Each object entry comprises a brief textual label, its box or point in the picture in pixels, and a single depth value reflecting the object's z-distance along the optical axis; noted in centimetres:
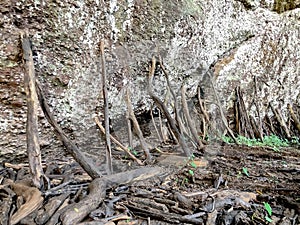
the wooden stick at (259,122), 688
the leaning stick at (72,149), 259
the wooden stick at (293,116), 825
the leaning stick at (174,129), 389
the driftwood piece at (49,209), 180
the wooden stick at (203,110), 584
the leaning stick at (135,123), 369
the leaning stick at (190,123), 448
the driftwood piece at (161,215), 193
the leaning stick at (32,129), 239
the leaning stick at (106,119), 304
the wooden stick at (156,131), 491
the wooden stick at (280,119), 783
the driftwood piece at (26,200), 181
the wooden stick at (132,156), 350
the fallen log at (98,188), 183
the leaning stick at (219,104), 605
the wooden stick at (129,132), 428
